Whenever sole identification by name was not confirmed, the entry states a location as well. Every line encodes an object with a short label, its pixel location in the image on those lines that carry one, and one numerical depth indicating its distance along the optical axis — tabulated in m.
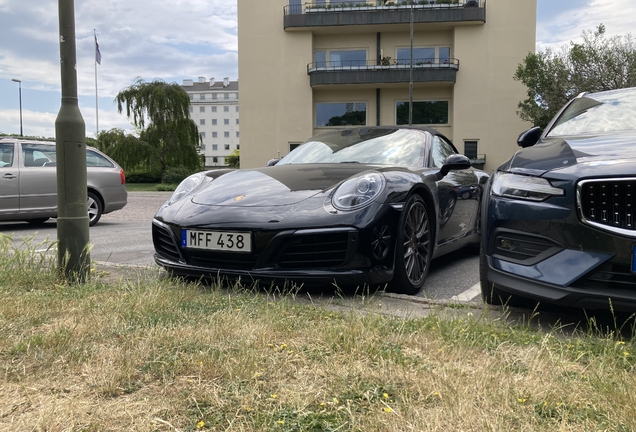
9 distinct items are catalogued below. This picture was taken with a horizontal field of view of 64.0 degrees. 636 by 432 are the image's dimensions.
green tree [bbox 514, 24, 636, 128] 24.81
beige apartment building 29.16
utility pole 3.21
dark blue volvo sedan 2.22
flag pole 46.61
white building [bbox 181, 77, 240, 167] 108.56
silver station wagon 7.66
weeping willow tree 36.47
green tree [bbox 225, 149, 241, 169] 73.25
